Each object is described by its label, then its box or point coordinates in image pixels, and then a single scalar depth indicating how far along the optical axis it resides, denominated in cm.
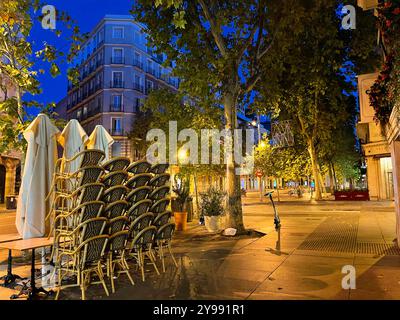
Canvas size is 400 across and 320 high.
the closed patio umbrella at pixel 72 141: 572
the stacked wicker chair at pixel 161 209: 574
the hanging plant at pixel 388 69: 544
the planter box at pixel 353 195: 2586
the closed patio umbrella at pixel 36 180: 484
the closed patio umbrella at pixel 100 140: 658
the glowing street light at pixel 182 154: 1655
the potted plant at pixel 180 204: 1091
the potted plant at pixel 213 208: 1046
